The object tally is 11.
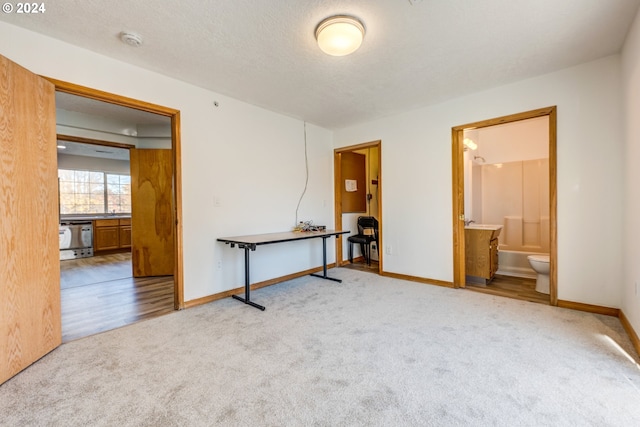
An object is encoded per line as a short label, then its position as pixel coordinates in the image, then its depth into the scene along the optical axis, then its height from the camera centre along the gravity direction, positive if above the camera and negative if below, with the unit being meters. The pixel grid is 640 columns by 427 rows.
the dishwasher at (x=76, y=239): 5.95 -0.58
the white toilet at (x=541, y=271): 3.38 -0.79
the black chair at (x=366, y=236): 5.08 -0.50
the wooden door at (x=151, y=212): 4.46 +0.00
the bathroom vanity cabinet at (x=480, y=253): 3.73 -0.62
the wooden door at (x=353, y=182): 5.22 +0.53
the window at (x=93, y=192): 6.65 +0.53
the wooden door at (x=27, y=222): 1.78 -0.05
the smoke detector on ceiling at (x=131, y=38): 2.17 +1.39
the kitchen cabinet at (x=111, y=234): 6.40 -0.51
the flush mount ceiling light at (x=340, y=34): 2.00 +1.30
